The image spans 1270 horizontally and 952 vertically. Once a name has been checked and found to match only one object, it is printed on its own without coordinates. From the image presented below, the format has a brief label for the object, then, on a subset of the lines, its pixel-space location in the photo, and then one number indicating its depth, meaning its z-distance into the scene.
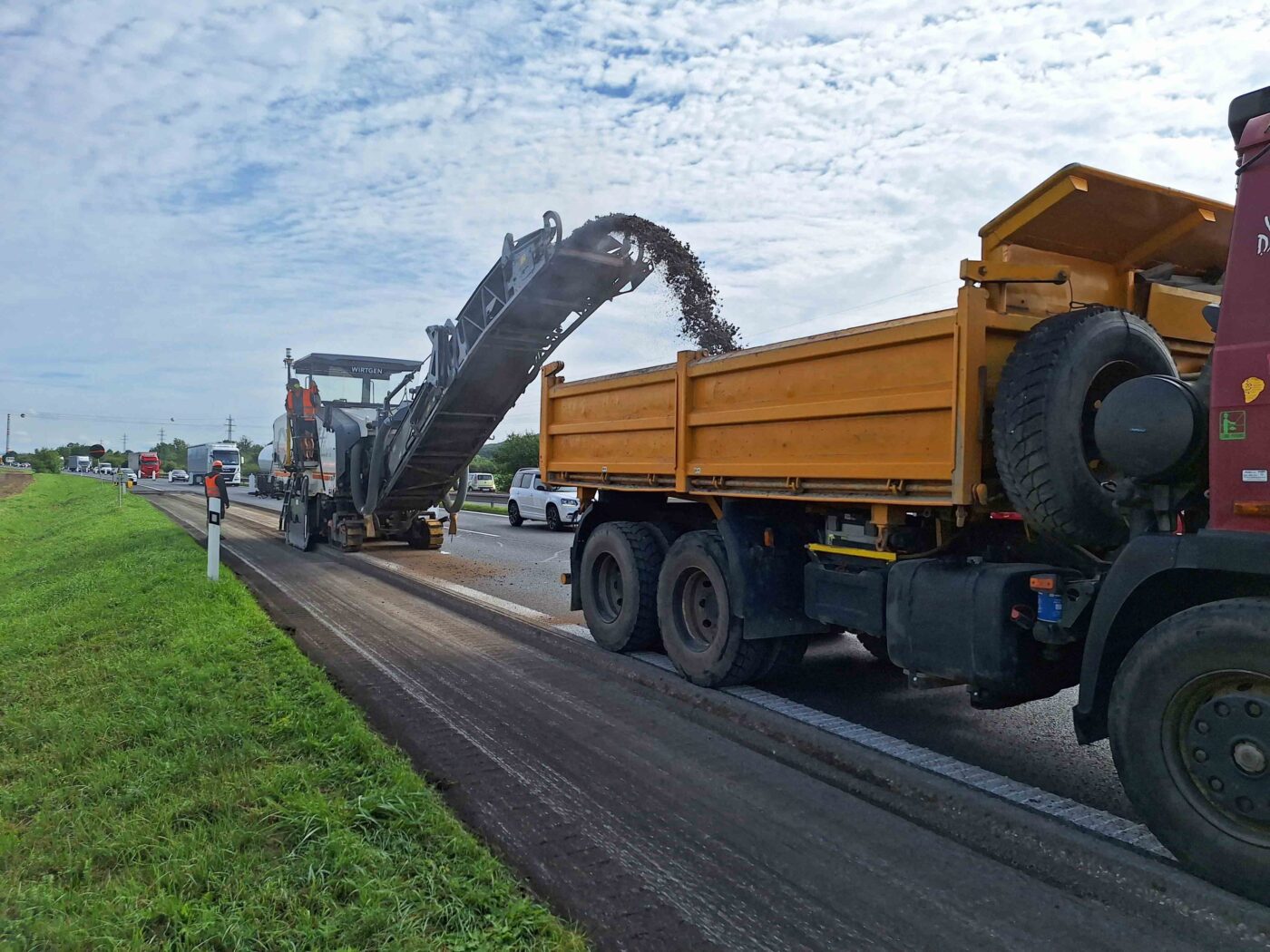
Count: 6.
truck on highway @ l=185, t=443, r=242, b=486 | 64.25
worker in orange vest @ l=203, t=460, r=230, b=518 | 11.91
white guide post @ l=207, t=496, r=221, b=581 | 10.96
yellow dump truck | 3.34
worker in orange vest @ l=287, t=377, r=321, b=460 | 17.08
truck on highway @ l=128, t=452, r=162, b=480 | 89.25
